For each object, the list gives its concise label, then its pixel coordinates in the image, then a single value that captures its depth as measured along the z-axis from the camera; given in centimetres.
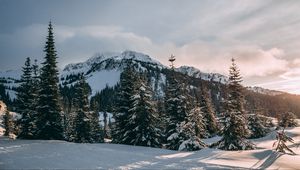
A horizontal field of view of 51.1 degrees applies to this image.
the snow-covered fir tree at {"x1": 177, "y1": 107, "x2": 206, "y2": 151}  3072
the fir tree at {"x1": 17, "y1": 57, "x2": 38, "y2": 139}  3812
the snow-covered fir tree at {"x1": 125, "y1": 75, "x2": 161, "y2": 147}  3497
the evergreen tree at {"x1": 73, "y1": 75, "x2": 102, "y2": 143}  4291
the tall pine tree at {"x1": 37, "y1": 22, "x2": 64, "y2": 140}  3472
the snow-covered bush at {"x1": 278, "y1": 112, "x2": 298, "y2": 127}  6197
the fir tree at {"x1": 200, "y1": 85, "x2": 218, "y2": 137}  5694
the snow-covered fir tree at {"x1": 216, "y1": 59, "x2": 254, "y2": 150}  3259
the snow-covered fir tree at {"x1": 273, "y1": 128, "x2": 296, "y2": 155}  2630
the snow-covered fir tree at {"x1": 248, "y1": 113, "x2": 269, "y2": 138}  5145
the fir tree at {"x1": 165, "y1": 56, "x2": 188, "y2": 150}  3594
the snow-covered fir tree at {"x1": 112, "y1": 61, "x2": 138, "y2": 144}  3750
